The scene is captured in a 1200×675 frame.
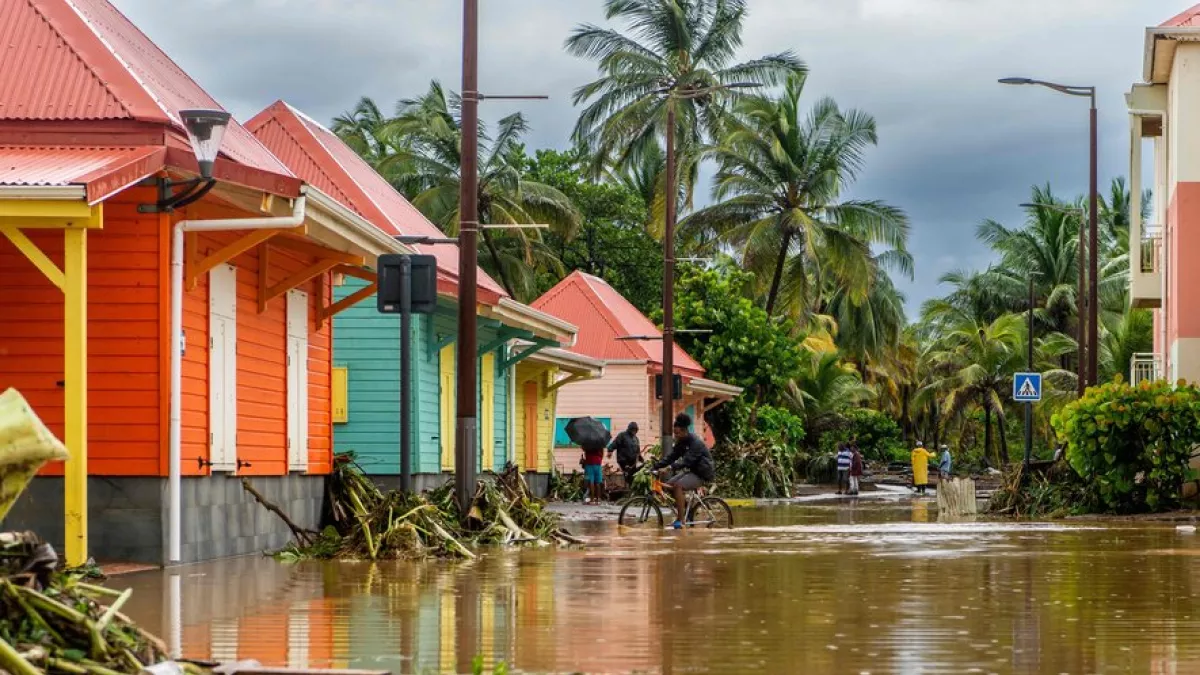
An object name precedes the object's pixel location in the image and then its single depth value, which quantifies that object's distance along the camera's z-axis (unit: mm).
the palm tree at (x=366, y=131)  62656
